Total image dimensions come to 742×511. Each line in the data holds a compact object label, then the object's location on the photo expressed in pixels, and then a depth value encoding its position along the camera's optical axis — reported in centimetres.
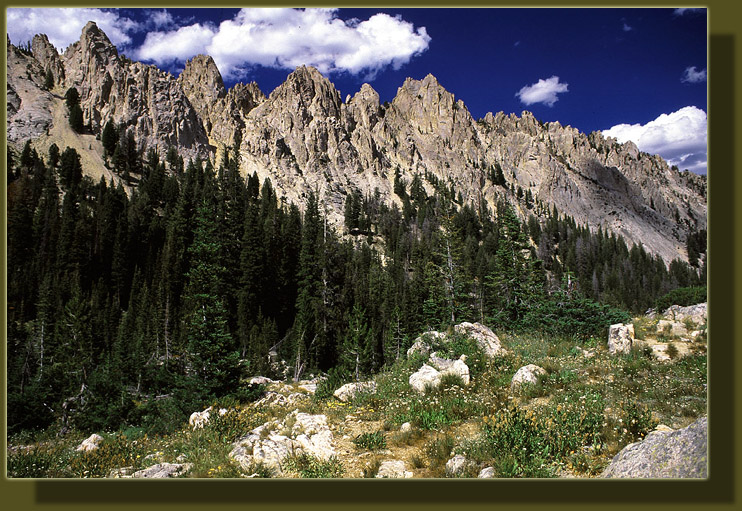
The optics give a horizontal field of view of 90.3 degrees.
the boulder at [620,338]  942
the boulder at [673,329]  1063
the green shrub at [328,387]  1012
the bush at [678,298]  2224
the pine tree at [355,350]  3210
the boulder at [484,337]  1081
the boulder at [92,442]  1154
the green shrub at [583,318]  1257
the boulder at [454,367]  875
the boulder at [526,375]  787
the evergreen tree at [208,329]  1563
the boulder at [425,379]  849
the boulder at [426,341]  1191
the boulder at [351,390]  935
